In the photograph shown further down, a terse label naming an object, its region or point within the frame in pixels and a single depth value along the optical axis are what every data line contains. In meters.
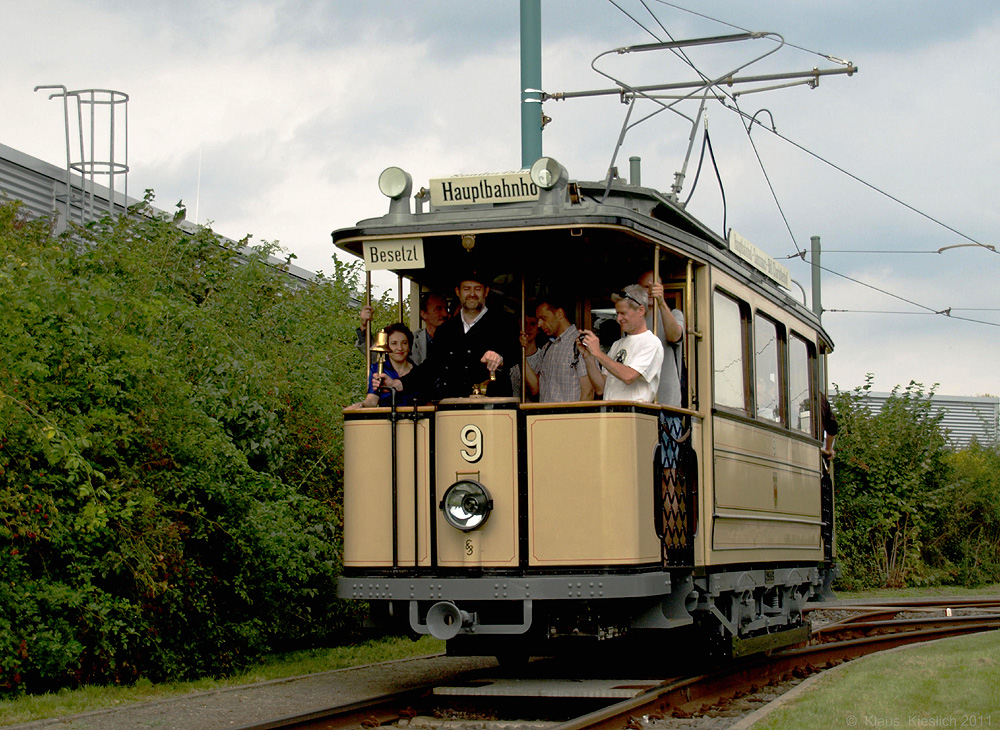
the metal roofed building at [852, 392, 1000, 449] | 51.19
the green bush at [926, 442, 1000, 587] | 26.23
